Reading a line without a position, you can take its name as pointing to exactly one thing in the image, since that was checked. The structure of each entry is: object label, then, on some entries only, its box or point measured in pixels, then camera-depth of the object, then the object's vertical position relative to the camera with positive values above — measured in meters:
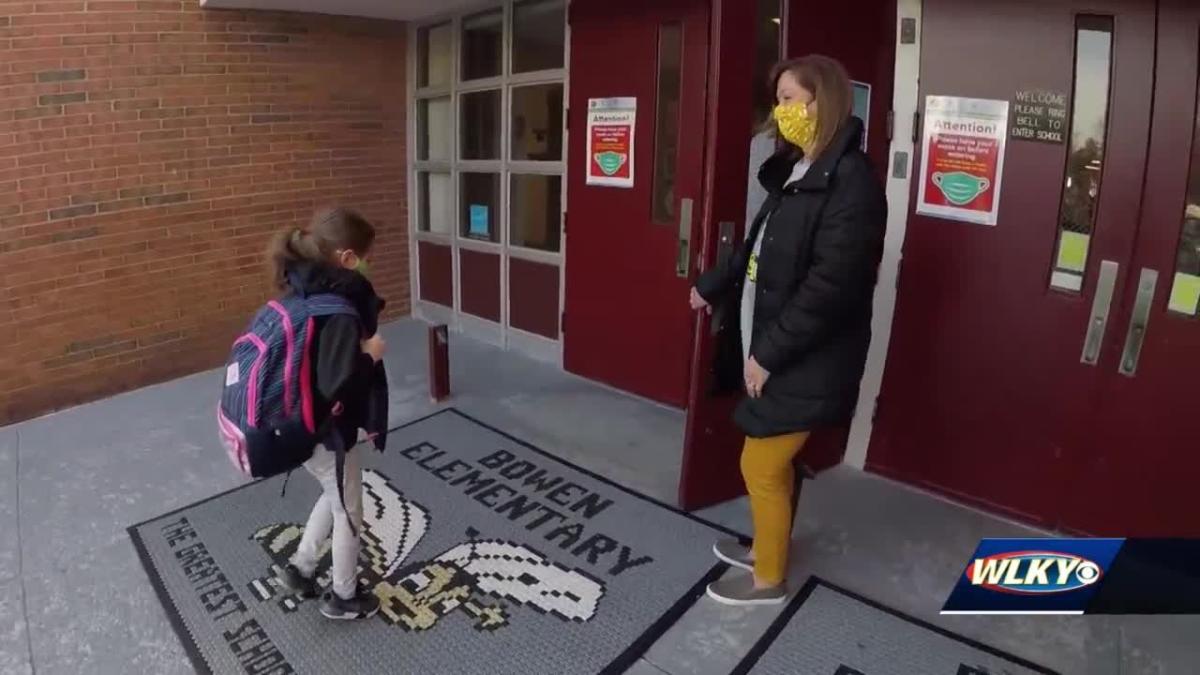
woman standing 1.94 -0.18
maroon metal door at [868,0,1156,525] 2.44 -0.19
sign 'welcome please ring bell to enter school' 2.52 +0.38
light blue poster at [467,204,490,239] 4.96 -0.03
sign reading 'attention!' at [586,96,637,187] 3.83 +0.41
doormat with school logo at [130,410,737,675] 2.11 -1.17
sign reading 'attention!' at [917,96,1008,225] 2.68 +0.25
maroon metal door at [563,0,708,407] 3.55 +0.09
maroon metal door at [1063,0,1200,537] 2.29 -0.37
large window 4.41 +0.36
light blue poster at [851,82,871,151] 2.88 +0.48
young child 1.84 -0.30
